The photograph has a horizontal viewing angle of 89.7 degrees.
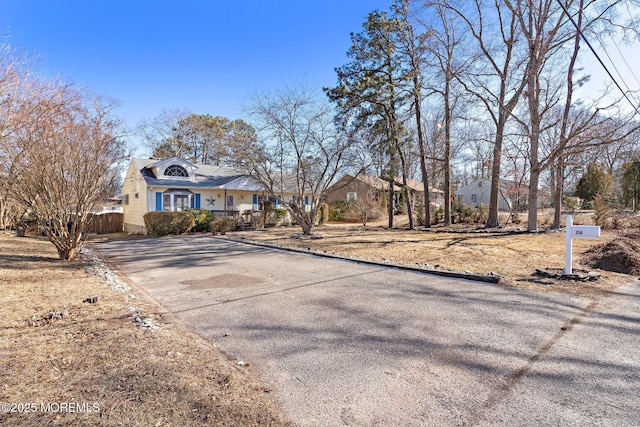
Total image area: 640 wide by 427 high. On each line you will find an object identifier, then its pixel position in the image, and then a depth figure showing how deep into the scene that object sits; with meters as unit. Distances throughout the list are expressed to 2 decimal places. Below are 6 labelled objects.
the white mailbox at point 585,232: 5.52
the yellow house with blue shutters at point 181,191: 18.52
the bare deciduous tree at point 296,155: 13.00
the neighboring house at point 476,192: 42.04
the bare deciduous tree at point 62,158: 6.89
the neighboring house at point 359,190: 16.80
